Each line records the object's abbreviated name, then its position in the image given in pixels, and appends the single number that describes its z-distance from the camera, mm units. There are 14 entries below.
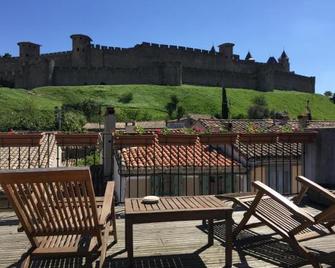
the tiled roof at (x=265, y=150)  12768
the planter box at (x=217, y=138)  6027
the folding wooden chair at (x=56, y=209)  2727
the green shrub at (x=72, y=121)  36816
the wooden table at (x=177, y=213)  3297
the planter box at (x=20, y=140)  5758
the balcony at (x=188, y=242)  3586
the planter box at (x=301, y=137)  6000
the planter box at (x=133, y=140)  5961
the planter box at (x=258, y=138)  6115
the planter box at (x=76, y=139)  6137
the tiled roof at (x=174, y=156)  12722
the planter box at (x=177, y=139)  5965
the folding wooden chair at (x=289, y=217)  3197
